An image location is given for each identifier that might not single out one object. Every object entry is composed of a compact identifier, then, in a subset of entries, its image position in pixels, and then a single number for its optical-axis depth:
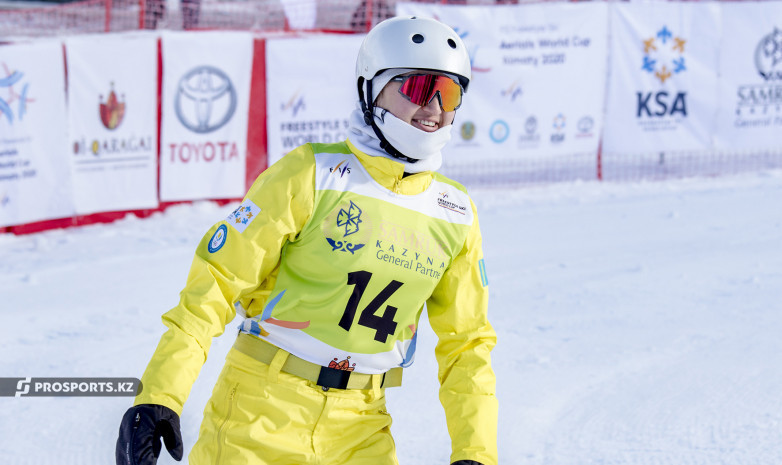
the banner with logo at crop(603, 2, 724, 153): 20.98
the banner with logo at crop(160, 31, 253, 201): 17.72
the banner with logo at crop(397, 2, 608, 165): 19.87
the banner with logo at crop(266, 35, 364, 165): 18.48
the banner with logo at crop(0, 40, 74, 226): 15.90
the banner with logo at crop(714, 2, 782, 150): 21.73
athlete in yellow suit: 4.99
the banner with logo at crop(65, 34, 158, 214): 16.83
